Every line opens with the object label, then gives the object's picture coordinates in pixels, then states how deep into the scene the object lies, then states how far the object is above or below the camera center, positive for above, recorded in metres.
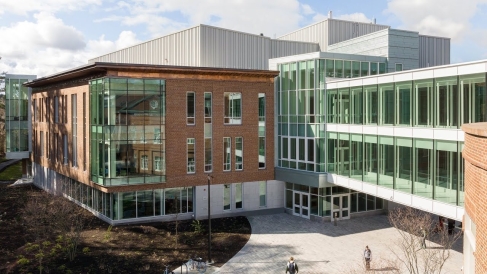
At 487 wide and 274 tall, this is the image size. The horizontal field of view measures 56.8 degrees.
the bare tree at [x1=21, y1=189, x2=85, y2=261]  26.23 -5.94
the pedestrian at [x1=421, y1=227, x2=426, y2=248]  23.49 -5.88
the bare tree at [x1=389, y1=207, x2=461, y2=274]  22.36 -6.07
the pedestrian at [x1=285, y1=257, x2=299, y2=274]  22.30 -6.93
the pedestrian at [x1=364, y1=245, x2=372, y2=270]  22.88 -6.58
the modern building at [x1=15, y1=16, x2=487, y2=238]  26.89 -0.32
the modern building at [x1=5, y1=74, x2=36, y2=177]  51.56 +1.57
